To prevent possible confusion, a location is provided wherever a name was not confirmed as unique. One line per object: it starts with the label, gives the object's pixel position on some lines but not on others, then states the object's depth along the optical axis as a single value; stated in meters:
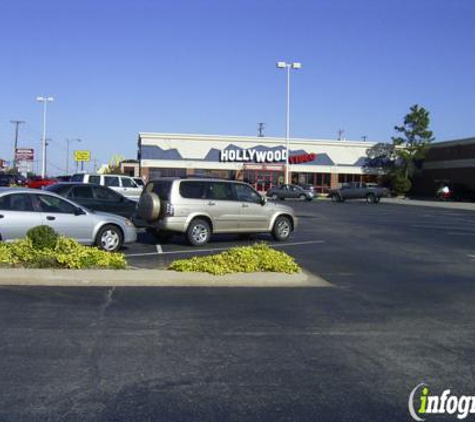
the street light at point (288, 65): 49.06
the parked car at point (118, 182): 28.45
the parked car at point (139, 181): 31.10
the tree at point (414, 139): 64.06
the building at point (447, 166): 57.88
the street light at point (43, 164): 55.41
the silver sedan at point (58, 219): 13.12
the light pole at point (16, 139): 97.40
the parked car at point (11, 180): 46.51
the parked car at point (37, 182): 45.56
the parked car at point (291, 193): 53.06
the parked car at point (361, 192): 52.06
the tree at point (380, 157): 68.06
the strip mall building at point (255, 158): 64.12
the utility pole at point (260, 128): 107.06
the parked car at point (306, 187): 54.73
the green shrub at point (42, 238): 11.34
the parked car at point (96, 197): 19.61
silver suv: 16.12
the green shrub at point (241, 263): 11.23
